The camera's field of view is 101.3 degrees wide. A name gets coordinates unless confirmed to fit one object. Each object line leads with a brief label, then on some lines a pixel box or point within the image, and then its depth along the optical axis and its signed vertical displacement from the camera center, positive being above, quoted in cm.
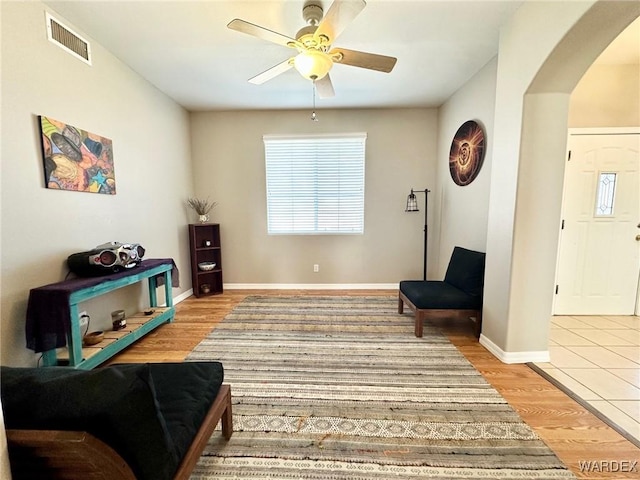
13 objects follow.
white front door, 284 -16
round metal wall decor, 282 +71
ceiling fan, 155 +116
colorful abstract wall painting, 192 +45
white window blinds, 396 +47
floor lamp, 367 +11
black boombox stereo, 204 -37
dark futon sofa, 66 -55
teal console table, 171 -72
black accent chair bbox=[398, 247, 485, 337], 252 -80
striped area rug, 128 -122
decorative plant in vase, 391 +13
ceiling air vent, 195 +138
